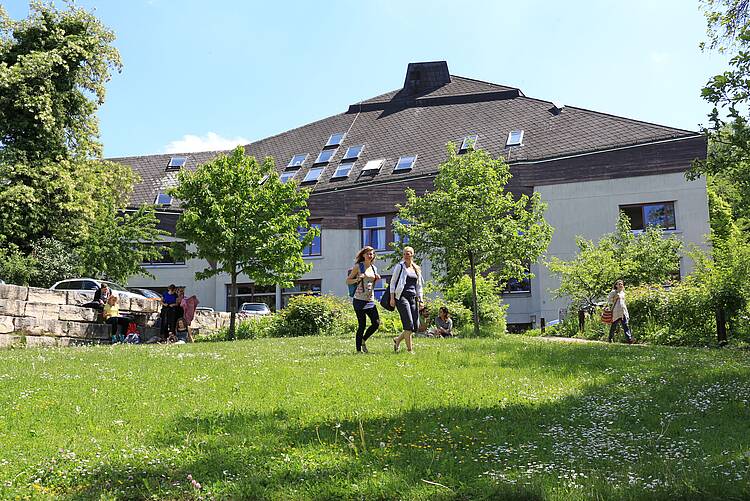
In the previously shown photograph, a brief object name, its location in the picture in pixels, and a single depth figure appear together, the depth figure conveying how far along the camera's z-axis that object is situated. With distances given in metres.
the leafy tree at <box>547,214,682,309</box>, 25.95
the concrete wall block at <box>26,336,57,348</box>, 16.84
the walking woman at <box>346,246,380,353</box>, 12.59
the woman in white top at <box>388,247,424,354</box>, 12.18
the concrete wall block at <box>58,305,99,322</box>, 18.28
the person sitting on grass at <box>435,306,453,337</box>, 20.22
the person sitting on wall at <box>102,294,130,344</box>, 19.33
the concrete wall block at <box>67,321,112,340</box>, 18.52
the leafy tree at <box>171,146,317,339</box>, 23.44
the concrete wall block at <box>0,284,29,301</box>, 16.50
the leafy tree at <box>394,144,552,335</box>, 21.58
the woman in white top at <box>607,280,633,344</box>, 18.86
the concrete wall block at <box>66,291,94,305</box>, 19.44
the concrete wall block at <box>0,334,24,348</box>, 16.13
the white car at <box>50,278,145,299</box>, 25.69
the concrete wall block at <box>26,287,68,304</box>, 17.58
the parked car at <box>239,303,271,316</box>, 36.58
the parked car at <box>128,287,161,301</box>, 30.75
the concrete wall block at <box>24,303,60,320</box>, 17.27
